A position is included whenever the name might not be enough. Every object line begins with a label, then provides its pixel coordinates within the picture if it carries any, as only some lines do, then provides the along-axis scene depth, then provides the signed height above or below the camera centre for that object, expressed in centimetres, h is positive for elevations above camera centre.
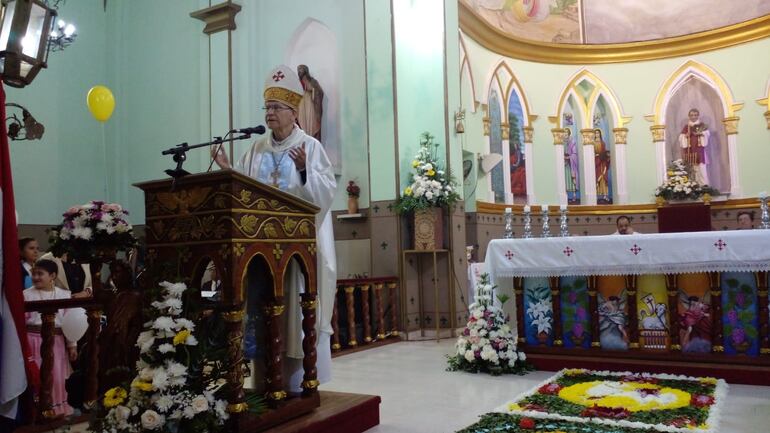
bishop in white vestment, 382 +53
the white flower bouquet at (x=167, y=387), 271 -53
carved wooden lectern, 295 +7
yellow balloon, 769 +193
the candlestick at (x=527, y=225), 611 +26
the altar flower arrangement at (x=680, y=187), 1142 +109
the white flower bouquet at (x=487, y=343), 550 -77
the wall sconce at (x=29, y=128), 569 +127
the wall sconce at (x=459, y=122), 905 +185
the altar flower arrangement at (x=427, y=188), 829 +87
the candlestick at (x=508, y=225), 620 +27
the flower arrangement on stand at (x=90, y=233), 306 +15
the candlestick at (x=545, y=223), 612 +28
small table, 841 -44
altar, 501 -42
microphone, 292 +60
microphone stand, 301 +49
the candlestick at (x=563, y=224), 618 +26
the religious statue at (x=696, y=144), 1182 +190
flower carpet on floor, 365 -99
